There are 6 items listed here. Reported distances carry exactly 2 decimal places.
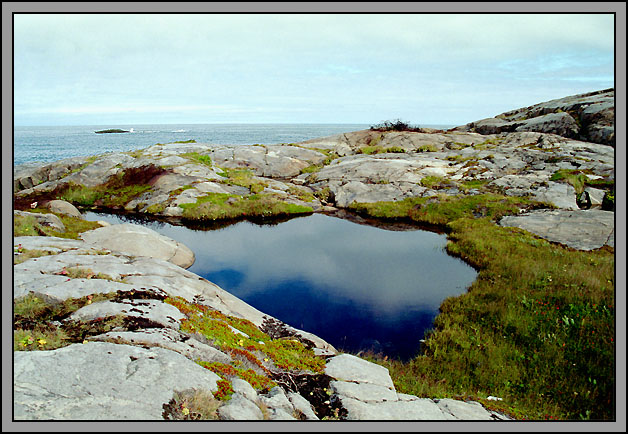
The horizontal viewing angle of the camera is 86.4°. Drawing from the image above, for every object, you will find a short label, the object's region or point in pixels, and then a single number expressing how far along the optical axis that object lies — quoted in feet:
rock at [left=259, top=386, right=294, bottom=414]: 22.74
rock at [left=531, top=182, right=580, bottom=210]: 104.22
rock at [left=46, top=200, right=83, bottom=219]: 93.33
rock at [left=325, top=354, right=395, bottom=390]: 30.38
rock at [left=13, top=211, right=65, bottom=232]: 62.75
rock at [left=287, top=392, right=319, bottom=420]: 23.48
